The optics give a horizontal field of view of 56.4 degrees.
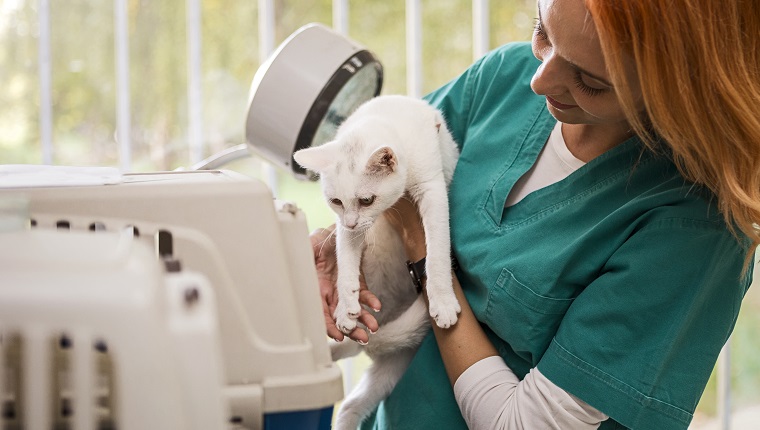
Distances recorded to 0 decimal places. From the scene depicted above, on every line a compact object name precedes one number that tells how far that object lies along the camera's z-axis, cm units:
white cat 107
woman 80
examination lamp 111
